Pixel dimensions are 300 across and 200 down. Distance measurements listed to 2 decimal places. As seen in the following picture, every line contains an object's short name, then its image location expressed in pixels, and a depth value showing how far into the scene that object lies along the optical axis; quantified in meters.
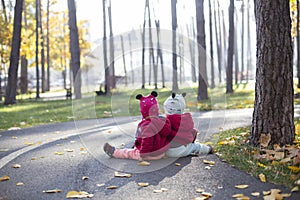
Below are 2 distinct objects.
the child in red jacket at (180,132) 5.64
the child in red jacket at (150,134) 5.39
